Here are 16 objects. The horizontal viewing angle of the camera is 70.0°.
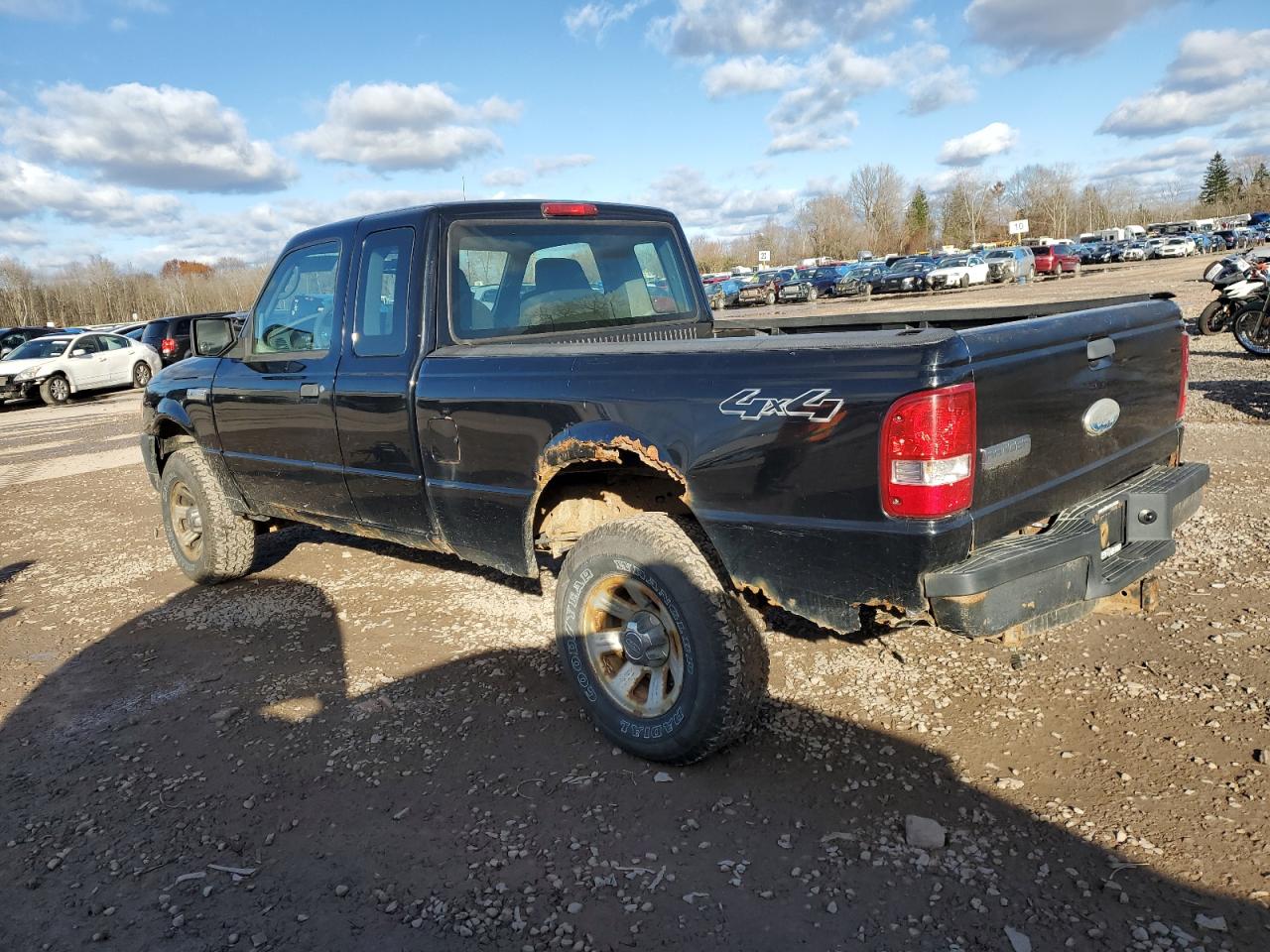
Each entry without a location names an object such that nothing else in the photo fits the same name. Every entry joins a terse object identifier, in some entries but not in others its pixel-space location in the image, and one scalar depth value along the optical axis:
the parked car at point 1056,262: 47.00
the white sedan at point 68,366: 20.36
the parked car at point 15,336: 25.57
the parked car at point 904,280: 41.09
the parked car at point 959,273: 40.72
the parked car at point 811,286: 42.16
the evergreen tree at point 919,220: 111.50
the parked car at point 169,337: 23.92
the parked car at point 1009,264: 42.62
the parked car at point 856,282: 41.97
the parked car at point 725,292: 41.52
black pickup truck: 2.60
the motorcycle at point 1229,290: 11.89
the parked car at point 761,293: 42.28
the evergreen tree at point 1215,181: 117.62
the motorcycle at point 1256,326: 11.41
